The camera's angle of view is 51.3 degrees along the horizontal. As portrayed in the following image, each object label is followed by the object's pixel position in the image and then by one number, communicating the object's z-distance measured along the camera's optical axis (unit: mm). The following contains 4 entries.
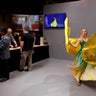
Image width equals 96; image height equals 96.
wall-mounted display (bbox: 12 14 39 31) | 4722
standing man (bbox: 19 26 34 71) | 3163
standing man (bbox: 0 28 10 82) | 2671
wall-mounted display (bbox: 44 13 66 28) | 4243
